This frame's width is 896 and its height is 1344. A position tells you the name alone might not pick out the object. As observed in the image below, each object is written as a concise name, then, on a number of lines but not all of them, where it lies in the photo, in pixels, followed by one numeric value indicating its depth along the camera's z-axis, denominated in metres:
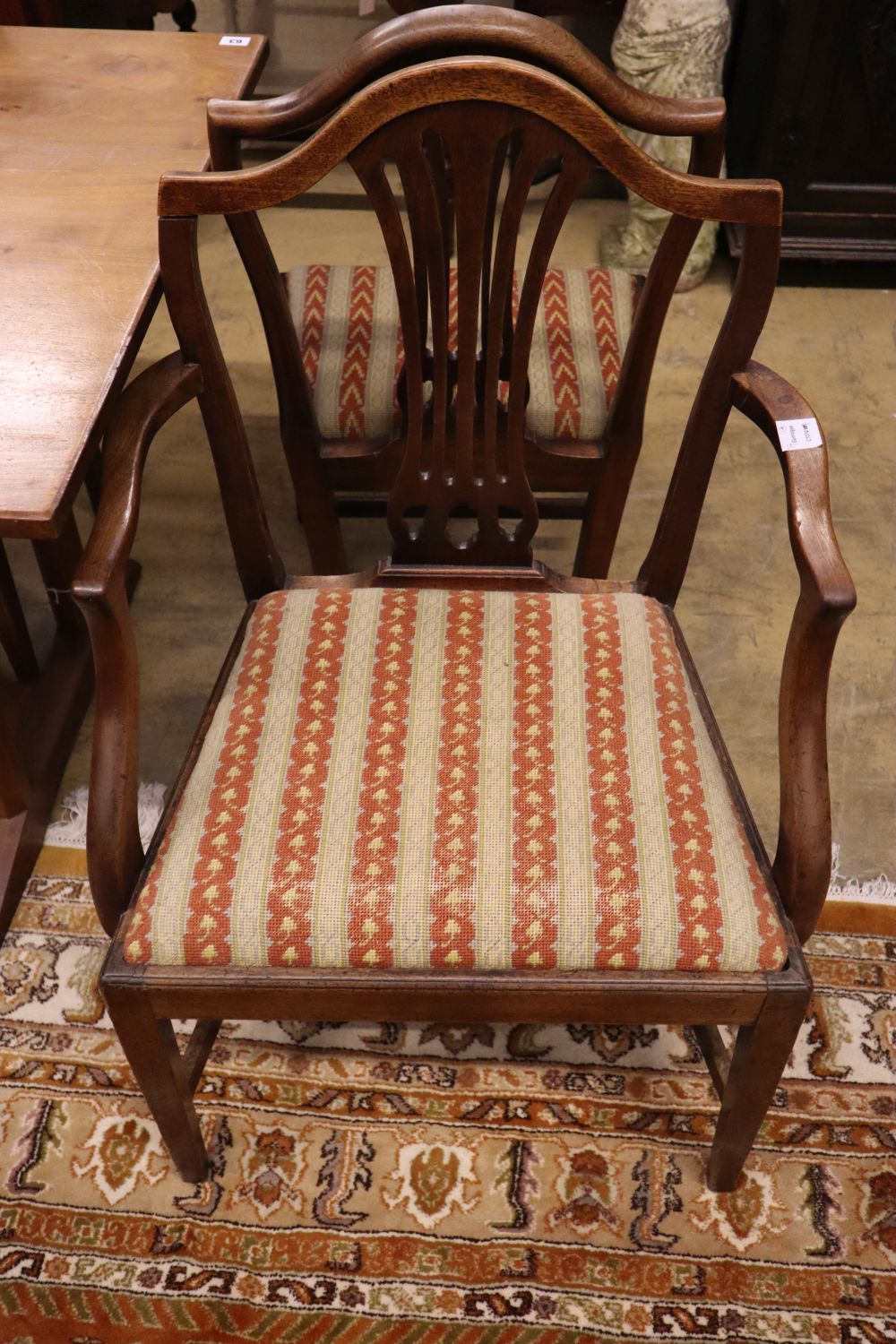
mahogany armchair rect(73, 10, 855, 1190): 0.99
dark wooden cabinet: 2.34
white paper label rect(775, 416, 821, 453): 1.05
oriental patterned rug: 1.25
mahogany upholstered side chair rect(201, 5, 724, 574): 1.17
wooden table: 1.09
